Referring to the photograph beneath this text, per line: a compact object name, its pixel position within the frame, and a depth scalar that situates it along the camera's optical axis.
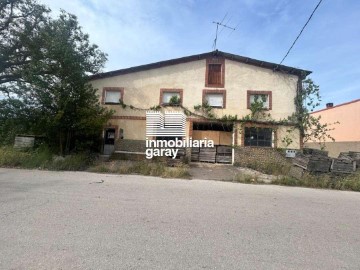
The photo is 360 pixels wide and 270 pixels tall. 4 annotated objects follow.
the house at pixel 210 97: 16.92
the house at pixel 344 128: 20.56
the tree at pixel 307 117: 16.69
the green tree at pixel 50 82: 13.53
